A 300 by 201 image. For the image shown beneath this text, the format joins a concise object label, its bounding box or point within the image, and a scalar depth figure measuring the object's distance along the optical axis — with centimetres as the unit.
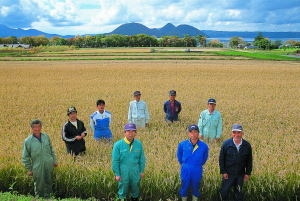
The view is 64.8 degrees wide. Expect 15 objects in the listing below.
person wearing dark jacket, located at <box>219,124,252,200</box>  450
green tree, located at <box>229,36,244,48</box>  17840
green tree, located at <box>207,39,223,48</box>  17438
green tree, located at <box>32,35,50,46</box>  13800
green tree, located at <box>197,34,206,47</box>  17102
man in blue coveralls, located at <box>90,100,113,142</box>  671
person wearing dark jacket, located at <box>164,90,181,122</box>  869
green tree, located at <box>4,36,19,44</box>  14459
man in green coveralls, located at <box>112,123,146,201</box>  441
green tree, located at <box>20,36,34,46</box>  13638
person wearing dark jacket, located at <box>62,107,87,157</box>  562
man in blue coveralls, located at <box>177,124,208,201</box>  451
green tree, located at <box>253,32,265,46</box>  16074
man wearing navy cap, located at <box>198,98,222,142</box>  675
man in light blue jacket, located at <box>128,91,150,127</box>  814
